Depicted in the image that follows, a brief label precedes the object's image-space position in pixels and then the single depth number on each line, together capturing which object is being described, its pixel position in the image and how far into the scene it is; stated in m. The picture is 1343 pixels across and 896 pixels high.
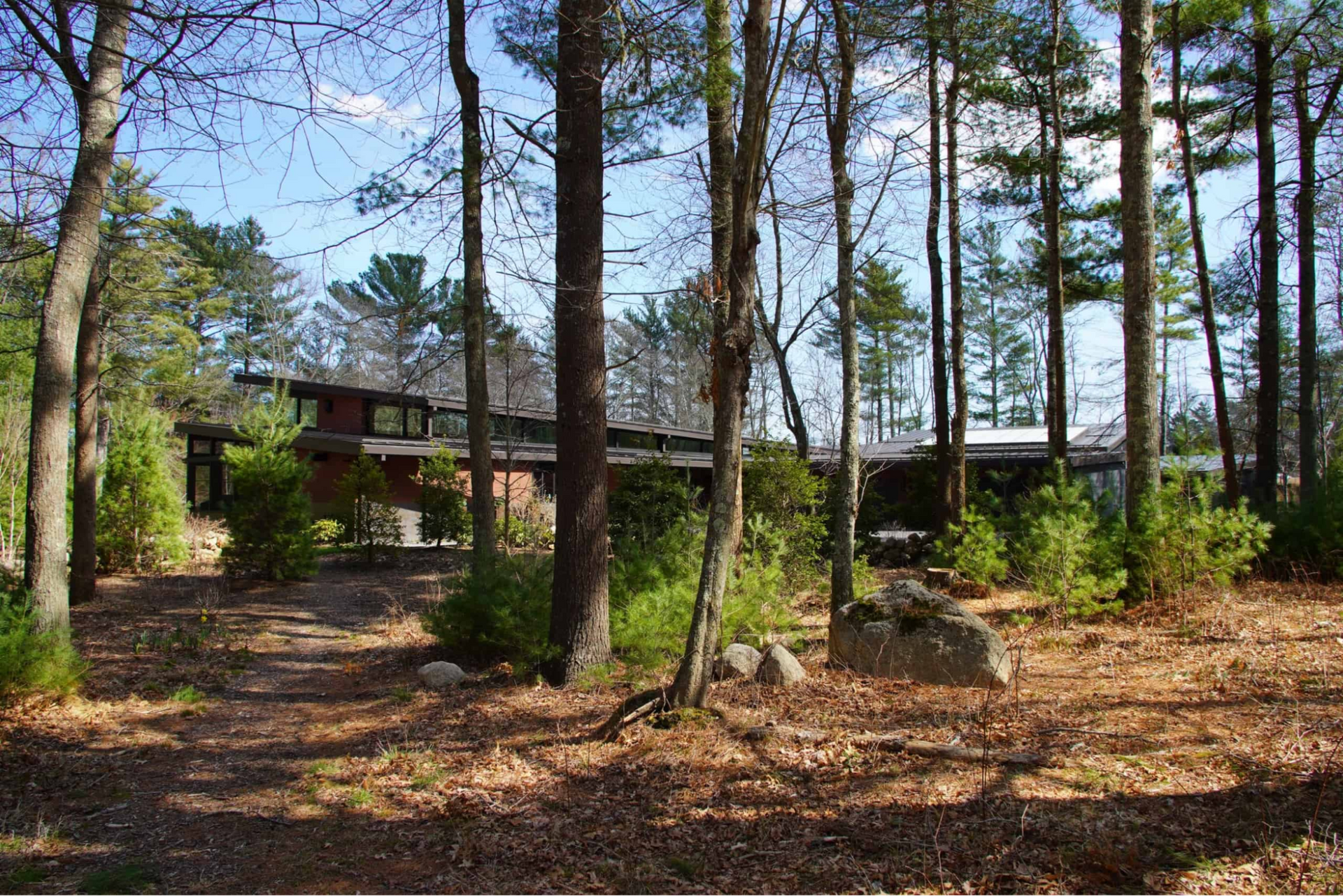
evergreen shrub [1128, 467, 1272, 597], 7.45
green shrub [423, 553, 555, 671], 6.63
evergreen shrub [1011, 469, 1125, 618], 7.18
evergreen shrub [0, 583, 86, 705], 5.21
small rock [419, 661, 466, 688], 6.63
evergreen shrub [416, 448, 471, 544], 16.59
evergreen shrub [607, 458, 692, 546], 10.66
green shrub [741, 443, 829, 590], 10.82
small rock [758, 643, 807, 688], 5.95
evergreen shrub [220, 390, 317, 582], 11.90
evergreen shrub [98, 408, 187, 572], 12.37
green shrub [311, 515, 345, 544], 17.12
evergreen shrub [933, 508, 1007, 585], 8.91
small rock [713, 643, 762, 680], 6.32
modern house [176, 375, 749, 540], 19.86
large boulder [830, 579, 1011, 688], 5.80
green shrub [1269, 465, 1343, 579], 8.77
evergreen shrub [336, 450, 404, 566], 14.95
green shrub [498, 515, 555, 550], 12.41
